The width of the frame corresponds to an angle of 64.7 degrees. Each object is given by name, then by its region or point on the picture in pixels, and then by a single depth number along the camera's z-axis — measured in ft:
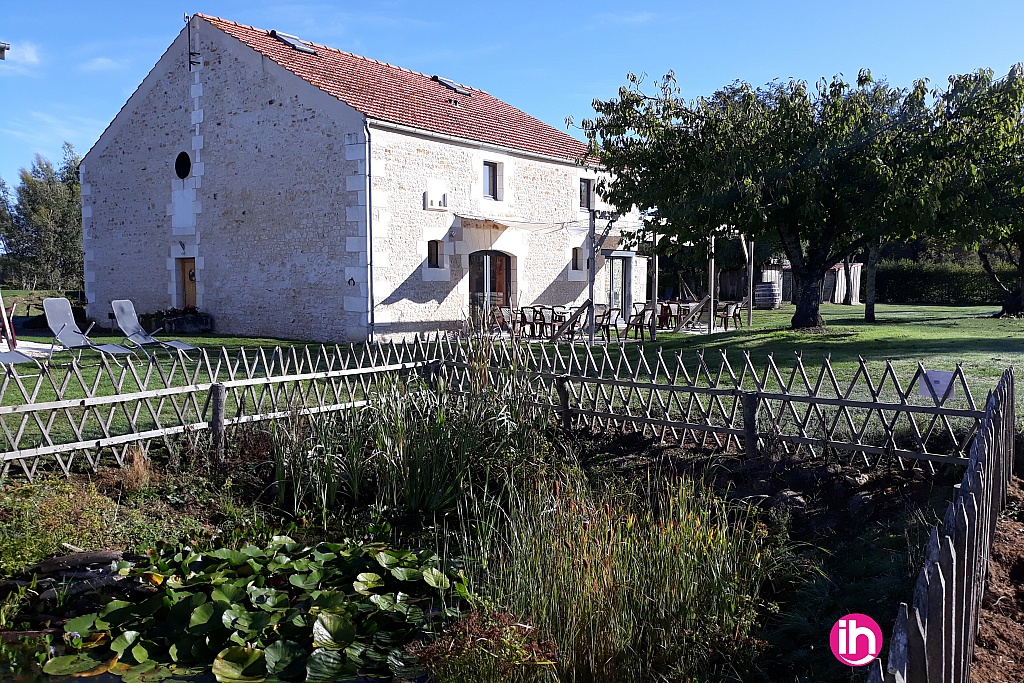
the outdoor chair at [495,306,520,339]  52.00
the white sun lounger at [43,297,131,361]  34.94
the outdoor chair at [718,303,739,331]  56.54
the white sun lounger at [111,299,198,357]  37.07
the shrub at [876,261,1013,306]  101.09
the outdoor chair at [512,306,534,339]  48.98
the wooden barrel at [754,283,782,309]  104.22
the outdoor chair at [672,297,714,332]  55.10
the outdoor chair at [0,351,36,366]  25.57
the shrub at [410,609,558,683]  8.63
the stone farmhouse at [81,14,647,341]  50.34
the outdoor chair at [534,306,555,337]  50.43
